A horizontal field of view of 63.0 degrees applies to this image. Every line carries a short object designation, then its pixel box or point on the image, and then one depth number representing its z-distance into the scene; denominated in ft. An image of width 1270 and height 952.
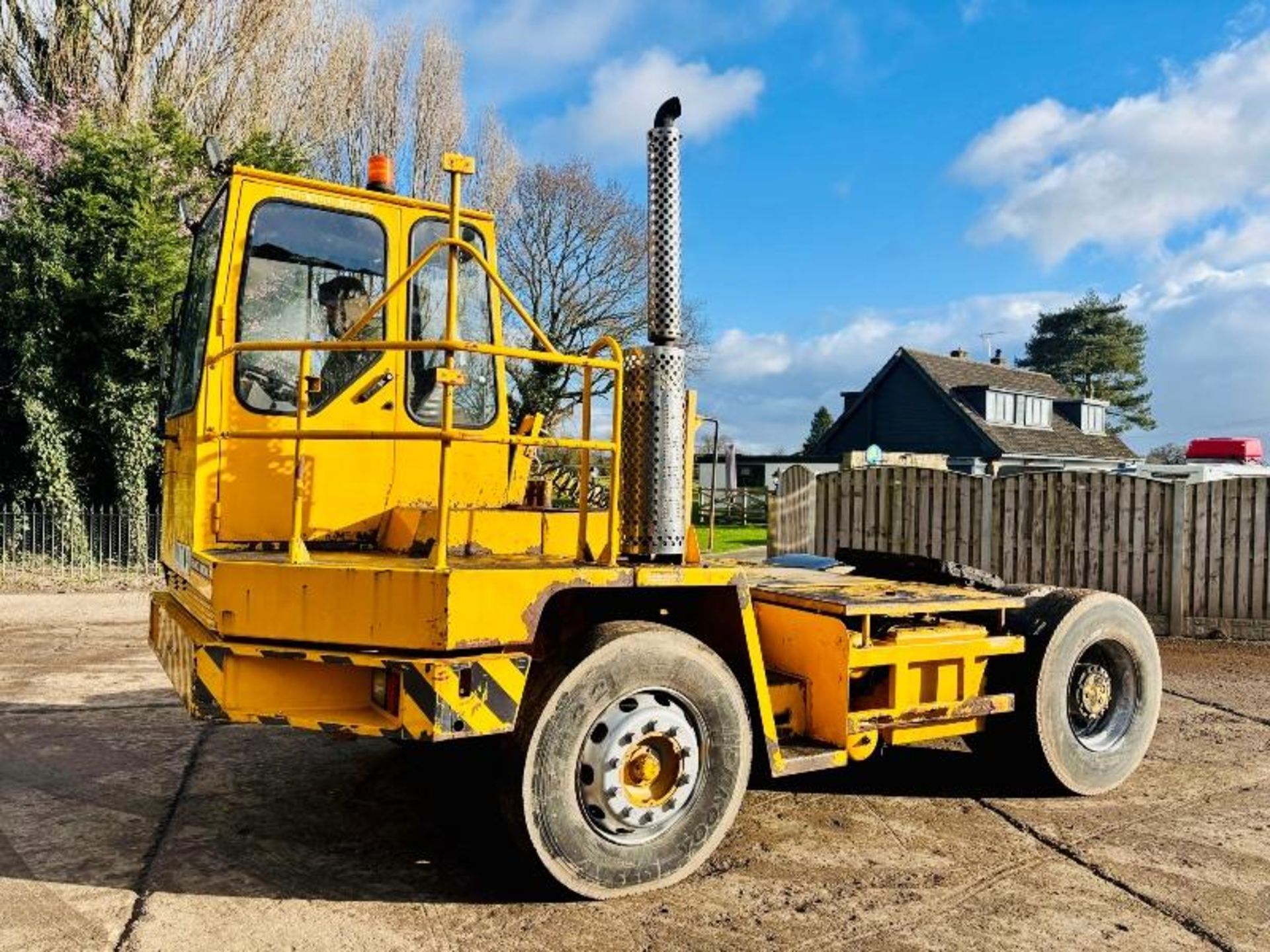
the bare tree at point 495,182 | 92.43
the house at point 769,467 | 104.94
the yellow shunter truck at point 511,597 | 12.73
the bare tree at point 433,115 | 86.02
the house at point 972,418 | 118.11
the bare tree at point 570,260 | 96.43
